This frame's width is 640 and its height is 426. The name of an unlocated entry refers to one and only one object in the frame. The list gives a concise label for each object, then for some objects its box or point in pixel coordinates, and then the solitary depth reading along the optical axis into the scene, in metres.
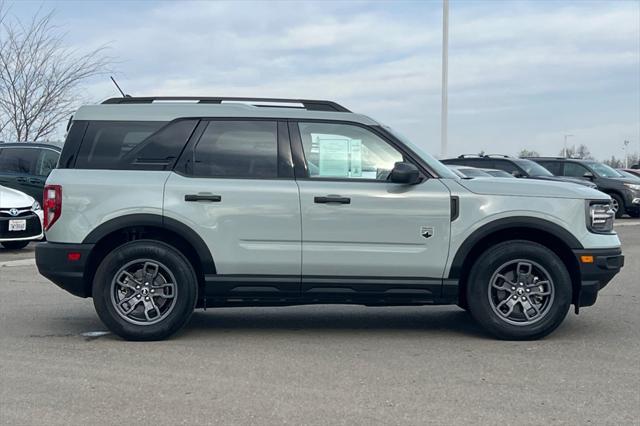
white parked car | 12.47
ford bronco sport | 6.43
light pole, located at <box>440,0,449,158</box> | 24.53
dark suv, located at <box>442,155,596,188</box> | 19.12
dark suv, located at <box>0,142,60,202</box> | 14.88
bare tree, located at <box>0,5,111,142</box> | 26.47
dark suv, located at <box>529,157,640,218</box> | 21.28
